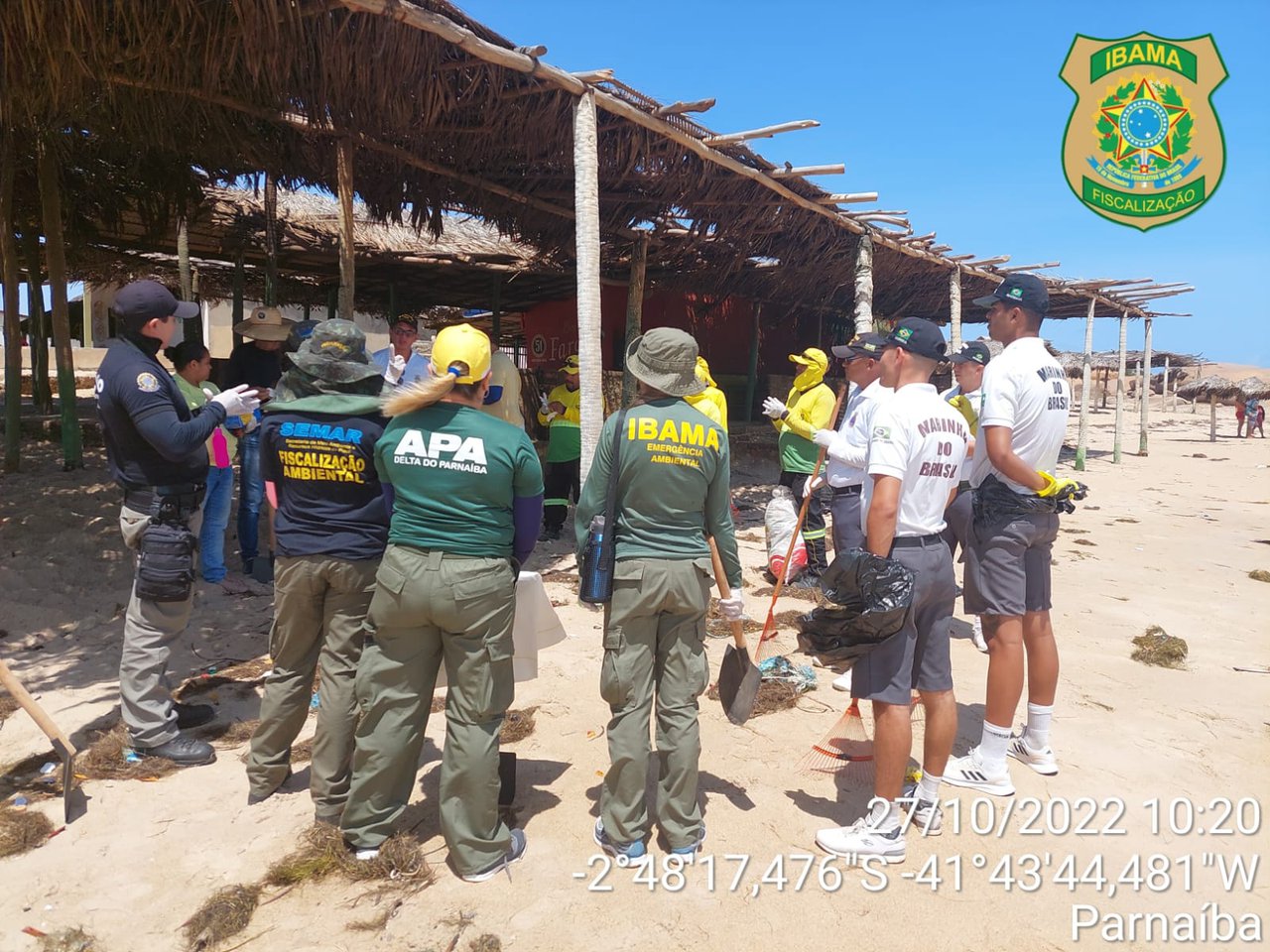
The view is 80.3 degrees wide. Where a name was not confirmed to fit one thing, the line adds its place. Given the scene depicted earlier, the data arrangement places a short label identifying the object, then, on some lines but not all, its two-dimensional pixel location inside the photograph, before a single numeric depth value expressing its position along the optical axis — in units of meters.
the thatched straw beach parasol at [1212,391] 25.16
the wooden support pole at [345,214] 6.10
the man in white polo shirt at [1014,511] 3.10
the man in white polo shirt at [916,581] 2.63
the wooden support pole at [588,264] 5.58
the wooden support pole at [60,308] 7.05
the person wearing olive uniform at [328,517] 2.71
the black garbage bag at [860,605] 2.53
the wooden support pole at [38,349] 10.44
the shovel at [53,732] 2.75
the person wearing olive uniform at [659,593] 2.62
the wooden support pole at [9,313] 6.89
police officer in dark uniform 3.05
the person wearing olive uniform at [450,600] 2.45
